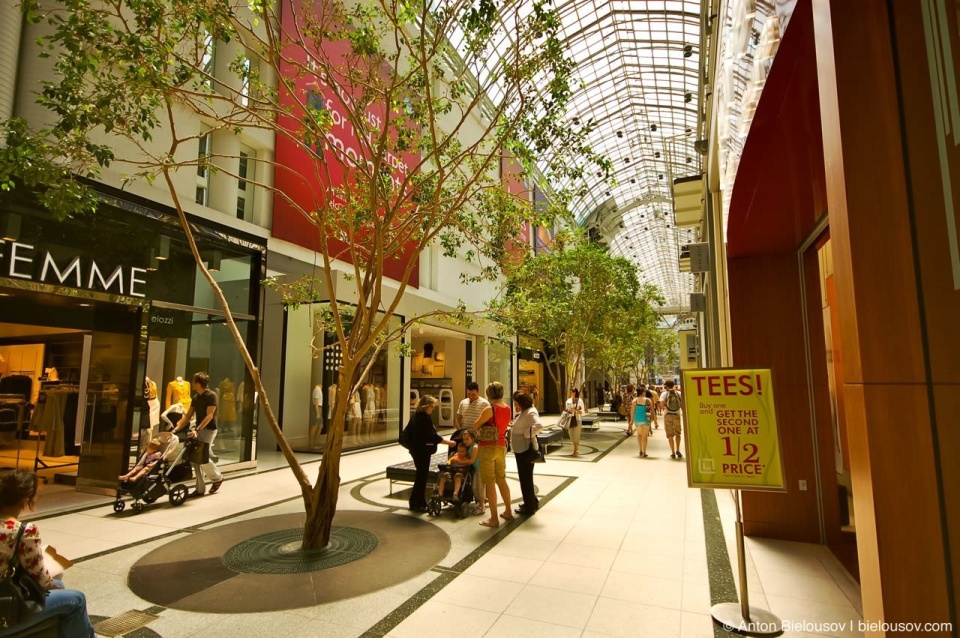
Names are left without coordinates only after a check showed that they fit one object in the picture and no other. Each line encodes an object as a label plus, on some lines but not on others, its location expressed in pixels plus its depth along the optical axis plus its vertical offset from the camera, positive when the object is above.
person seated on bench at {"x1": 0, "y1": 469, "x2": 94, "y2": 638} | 2.14 -0.74
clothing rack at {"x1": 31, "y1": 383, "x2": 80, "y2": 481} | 8.76 -0.58
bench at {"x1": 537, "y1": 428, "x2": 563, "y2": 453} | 10.10 -1.22
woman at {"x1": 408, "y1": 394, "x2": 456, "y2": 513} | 5.91 -0.78
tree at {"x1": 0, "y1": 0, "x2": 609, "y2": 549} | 3.83 +2.53
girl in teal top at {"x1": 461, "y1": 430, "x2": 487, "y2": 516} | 5.84 -0.98
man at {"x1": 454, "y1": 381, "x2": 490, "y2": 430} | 5.72 -0.33
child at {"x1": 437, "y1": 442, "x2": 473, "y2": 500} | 5.80 -0.96
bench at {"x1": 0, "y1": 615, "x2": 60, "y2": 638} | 2.07 -1.05
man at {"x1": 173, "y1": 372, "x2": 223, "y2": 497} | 6.56 -0.45
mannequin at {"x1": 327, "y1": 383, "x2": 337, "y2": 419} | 10.23 -0.35
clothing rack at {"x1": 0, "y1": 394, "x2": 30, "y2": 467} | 8.77 -0.48
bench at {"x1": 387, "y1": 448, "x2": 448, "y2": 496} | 6.20 -1.19
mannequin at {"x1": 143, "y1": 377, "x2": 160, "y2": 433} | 7.57 -0.31
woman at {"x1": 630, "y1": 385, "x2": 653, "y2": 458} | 10.47 -0.87
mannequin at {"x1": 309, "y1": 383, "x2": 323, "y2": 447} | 11.07 -0.81
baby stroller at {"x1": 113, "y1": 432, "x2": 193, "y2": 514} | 5.88 -1.21
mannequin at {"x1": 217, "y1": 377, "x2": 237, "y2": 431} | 8.71 -0.47
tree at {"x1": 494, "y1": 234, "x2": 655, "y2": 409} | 15.05 +2.55
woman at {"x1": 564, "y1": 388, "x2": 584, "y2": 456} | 10.69 -0.91
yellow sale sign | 3.03 -0.32
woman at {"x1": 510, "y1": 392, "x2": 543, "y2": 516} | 5.85 -0.81
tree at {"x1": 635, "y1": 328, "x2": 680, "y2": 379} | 37.53 +2.62
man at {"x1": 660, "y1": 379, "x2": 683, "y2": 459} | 9.61 -0.77
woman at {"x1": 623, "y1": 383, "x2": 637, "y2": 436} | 17.94 -0.62
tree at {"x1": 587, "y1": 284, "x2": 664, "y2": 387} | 17.11 +1.76
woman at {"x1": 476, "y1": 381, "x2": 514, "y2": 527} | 5.38 -0.80
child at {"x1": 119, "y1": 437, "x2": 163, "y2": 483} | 5.95 -1.00
